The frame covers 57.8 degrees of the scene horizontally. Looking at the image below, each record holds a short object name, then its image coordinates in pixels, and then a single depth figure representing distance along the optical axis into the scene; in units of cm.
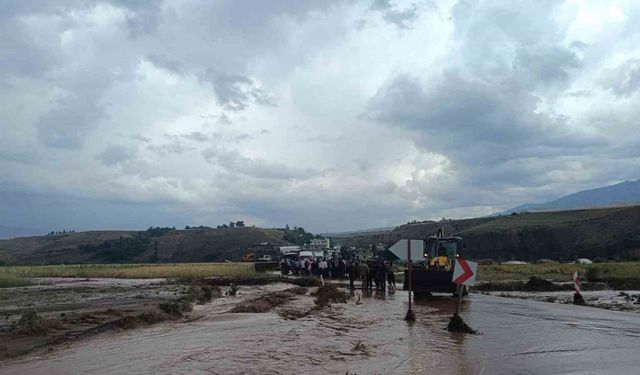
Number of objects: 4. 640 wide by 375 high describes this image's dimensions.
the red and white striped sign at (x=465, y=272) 1495
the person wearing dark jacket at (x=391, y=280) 2982
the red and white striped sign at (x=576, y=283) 2395
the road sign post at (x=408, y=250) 1706
